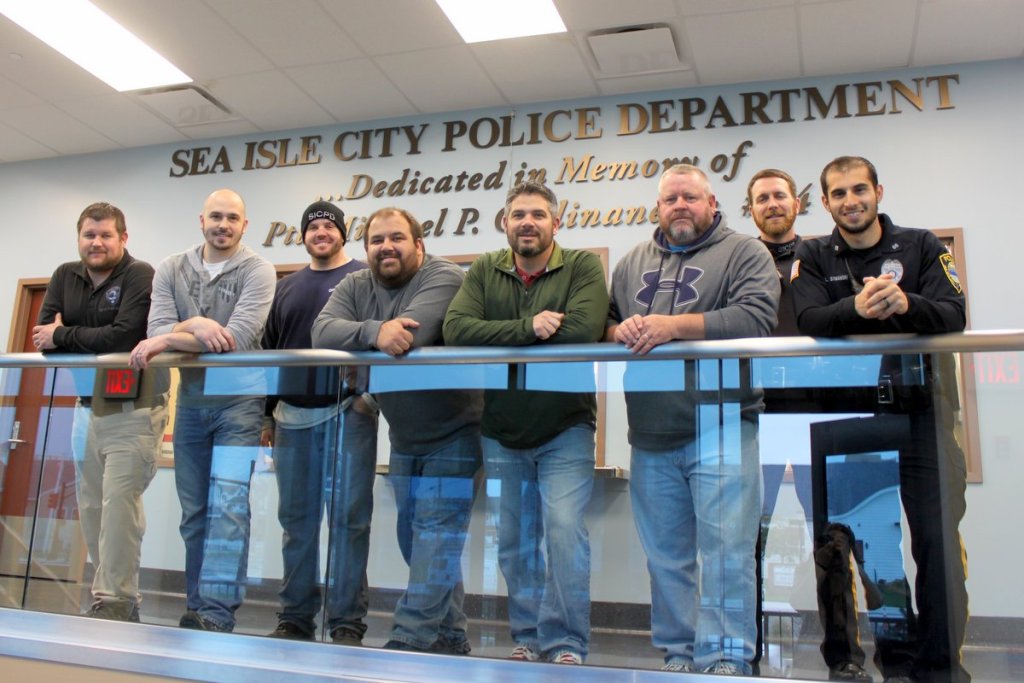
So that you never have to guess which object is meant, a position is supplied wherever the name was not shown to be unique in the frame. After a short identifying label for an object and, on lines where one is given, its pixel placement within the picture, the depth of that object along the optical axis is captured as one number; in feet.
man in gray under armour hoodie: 8.20
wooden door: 11.22
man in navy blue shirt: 9.56
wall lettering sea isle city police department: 17.87
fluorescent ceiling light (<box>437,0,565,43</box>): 16.16
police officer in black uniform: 7.77
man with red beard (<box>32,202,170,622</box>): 10.84
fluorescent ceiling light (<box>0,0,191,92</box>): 17.19
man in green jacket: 8.75
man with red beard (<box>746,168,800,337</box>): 11.03
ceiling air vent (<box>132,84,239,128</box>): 20.12
